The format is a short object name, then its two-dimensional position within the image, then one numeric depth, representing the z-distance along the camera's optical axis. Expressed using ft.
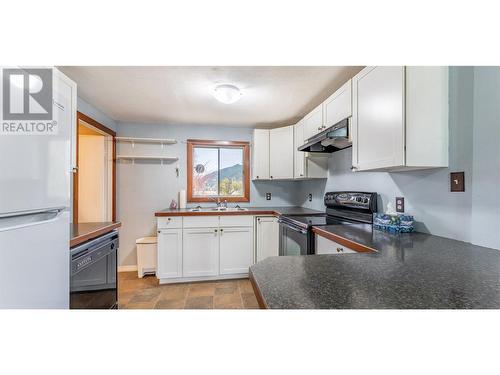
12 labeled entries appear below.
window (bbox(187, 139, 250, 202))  10.62
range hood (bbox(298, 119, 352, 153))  5.64
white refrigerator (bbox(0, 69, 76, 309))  2.70
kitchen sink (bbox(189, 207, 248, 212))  9.79
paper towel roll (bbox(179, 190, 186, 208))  10.18
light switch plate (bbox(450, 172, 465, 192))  3.73
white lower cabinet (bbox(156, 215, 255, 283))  8.36
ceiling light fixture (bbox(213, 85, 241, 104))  6.36
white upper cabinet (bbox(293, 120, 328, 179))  8.57
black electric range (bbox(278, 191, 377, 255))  5.75
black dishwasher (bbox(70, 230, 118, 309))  4.09
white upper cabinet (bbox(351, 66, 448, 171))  3.74
